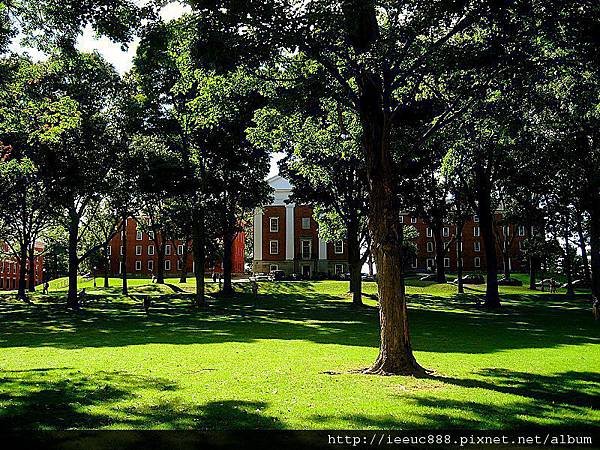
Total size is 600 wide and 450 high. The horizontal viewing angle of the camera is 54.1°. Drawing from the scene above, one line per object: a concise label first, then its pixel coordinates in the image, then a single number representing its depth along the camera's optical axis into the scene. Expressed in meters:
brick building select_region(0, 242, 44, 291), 85.81
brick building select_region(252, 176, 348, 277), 79.94
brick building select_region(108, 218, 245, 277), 98.00
